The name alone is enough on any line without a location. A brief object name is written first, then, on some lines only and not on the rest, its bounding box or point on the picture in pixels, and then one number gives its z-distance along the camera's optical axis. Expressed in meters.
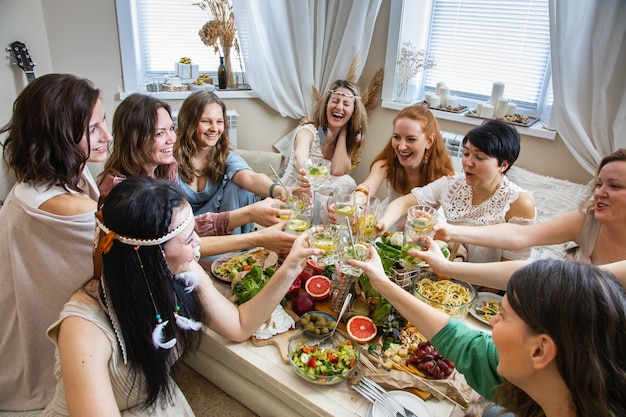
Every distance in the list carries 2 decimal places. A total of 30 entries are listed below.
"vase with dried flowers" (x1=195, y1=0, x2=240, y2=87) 3.74
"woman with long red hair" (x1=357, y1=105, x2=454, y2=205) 2.46
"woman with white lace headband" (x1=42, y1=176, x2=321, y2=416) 1.12
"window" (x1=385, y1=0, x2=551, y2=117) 3.38
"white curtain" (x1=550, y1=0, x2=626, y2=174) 2.73
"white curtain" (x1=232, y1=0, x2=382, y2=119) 3.73
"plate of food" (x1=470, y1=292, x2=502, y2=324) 1.62
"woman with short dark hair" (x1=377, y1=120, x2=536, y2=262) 2.07
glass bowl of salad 1.35
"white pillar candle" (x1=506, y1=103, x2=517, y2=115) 3.38
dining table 1.30
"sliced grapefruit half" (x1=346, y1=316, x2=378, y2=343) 1.50
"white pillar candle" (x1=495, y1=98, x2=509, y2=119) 3.39
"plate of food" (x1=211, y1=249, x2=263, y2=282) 1.84
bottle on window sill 3.95
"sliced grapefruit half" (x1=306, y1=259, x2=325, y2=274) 1.84
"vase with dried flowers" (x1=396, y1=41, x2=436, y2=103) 3.82
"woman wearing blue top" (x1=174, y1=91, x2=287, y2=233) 2.48
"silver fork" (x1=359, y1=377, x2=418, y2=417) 1.27
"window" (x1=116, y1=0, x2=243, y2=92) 3.57
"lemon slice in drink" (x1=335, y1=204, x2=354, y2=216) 1.86
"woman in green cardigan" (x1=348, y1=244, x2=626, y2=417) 0.86
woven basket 3.79
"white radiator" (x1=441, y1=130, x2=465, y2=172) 3.52
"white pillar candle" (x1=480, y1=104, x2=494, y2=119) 3.43
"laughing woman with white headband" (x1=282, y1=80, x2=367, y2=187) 3.09
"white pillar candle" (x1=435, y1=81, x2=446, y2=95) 3.76
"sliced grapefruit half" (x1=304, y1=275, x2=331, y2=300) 1.70
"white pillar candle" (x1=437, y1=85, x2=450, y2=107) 3.72
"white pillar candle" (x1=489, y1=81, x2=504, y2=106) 3.41
